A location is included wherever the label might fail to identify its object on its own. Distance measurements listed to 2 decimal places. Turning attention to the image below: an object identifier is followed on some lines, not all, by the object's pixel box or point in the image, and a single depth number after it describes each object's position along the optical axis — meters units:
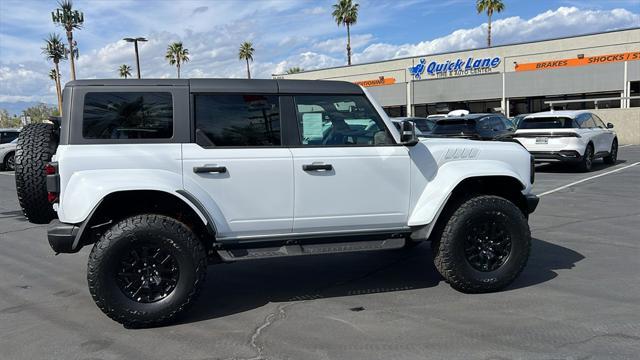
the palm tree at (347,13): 54.00
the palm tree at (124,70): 77.56
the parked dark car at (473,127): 14.34
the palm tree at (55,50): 51.97
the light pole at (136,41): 36.47
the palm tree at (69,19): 41.09
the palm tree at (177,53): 67.81
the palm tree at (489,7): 48.84
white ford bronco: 4.32
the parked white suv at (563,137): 14.45
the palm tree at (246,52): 68.94
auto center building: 33.19
